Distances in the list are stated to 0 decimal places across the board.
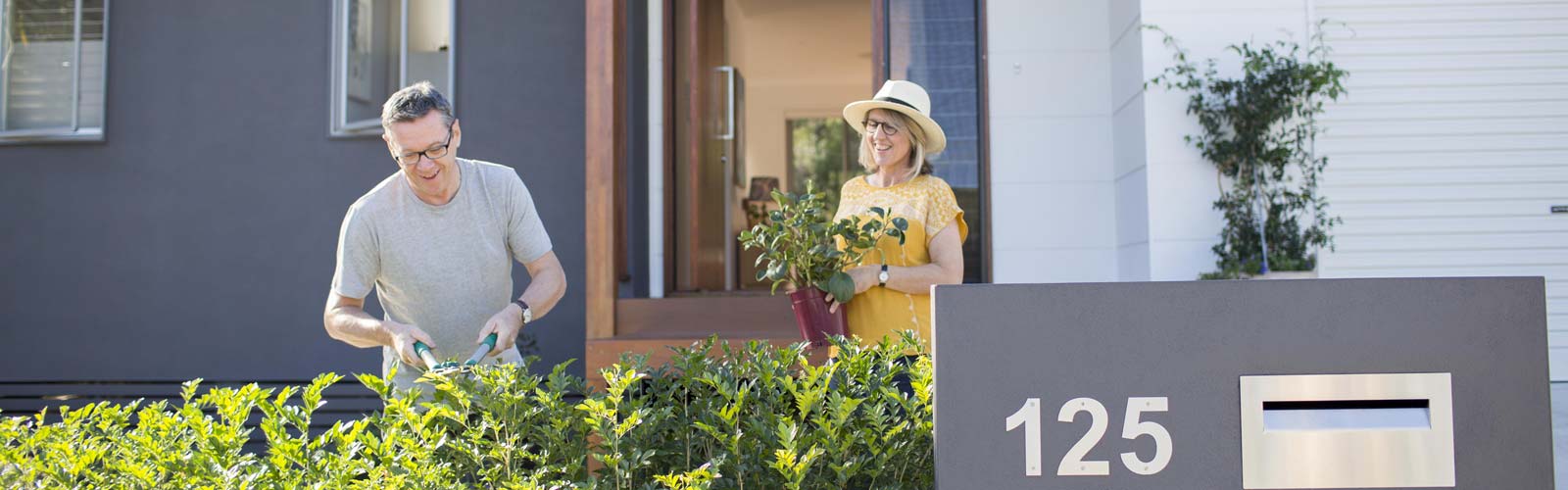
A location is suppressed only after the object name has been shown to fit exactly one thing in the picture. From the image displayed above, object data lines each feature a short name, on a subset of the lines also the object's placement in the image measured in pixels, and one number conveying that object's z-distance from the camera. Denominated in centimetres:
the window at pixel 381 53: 591
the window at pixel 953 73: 550
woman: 278
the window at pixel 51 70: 625
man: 261
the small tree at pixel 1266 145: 462
